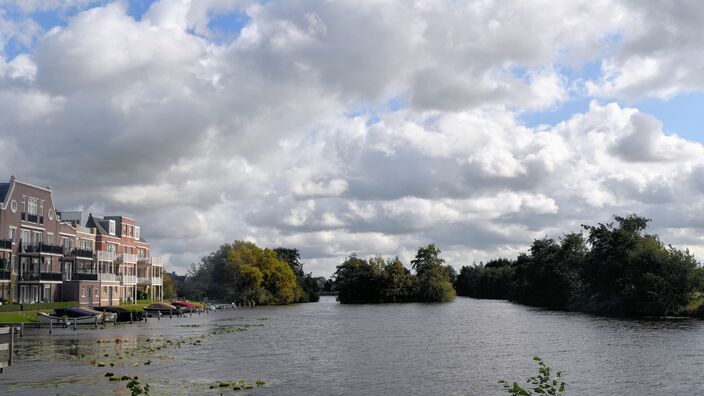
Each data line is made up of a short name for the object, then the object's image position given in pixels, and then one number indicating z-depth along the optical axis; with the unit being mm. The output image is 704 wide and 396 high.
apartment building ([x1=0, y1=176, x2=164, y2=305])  86062
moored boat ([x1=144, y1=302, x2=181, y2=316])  100694
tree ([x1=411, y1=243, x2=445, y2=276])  179625
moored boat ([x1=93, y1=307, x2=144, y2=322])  84500
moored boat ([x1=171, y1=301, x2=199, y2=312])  108894
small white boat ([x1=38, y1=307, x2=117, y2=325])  73000
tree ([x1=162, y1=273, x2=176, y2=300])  149125
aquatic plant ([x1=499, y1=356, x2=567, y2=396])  19641
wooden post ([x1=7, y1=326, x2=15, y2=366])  37191
